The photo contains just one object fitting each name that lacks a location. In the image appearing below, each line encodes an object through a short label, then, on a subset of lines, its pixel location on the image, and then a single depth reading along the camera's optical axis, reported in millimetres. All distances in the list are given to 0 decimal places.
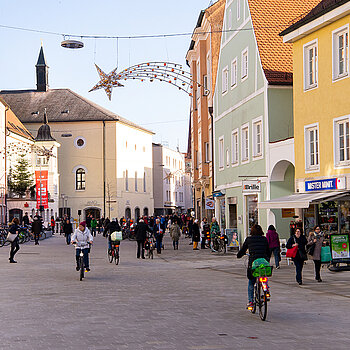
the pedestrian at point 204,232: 38312
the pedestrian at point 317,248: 19328
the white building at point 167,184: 123625
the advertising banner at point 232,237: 33456
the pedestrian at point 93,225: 66431
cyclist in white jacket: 21031
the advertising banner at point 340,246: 20641
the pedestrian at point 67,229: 46469
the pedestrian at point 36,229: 47131
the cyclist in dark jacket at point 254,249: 12695
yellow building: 23688
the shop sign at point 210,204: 38625
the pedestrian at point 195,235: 37656
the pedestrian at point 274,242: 23767
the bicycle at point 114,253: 27109
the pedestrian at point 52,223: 74312
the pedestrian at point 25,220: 58328
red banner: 74000
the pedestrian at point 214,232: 33812
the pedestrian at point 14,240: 28328
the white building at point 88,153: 99062
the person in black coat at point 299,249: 18453
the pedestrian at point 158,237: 34844
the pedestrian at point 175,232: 38281
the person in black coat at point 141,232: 29953
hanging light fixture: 24922
